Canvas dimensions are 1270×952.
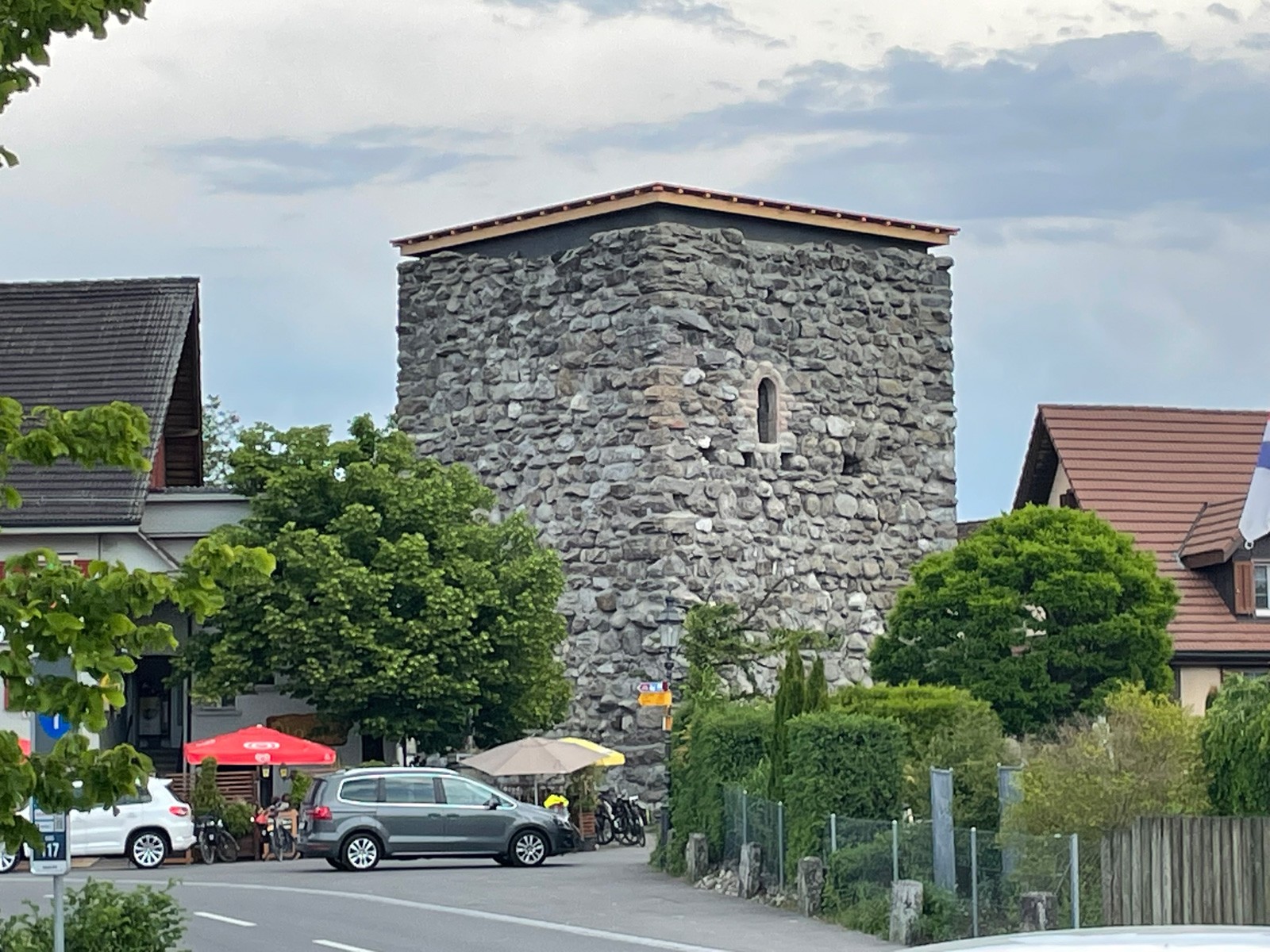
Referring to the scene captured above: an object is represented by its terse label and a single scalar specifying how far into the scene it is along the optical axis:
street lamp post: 41.81
